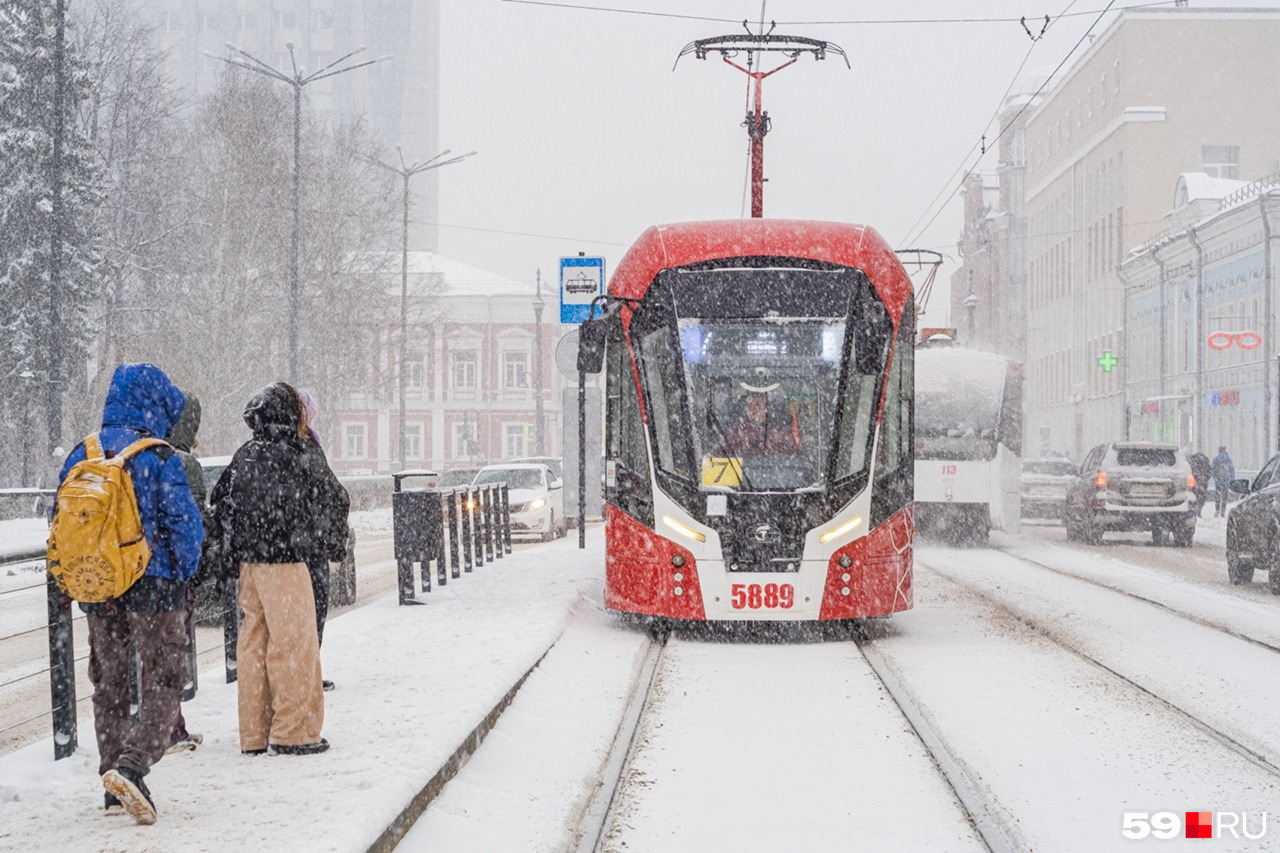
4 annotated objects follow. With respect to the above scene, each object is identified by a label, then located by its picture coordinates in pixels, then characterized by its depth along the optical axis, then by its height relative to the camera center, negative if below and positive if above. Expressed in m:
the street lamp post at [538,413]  56.72 +0.35
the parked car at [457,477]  36.49 -1.21
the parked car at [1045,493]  35.34 -1.53
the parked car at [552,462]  37.56 -0.94
